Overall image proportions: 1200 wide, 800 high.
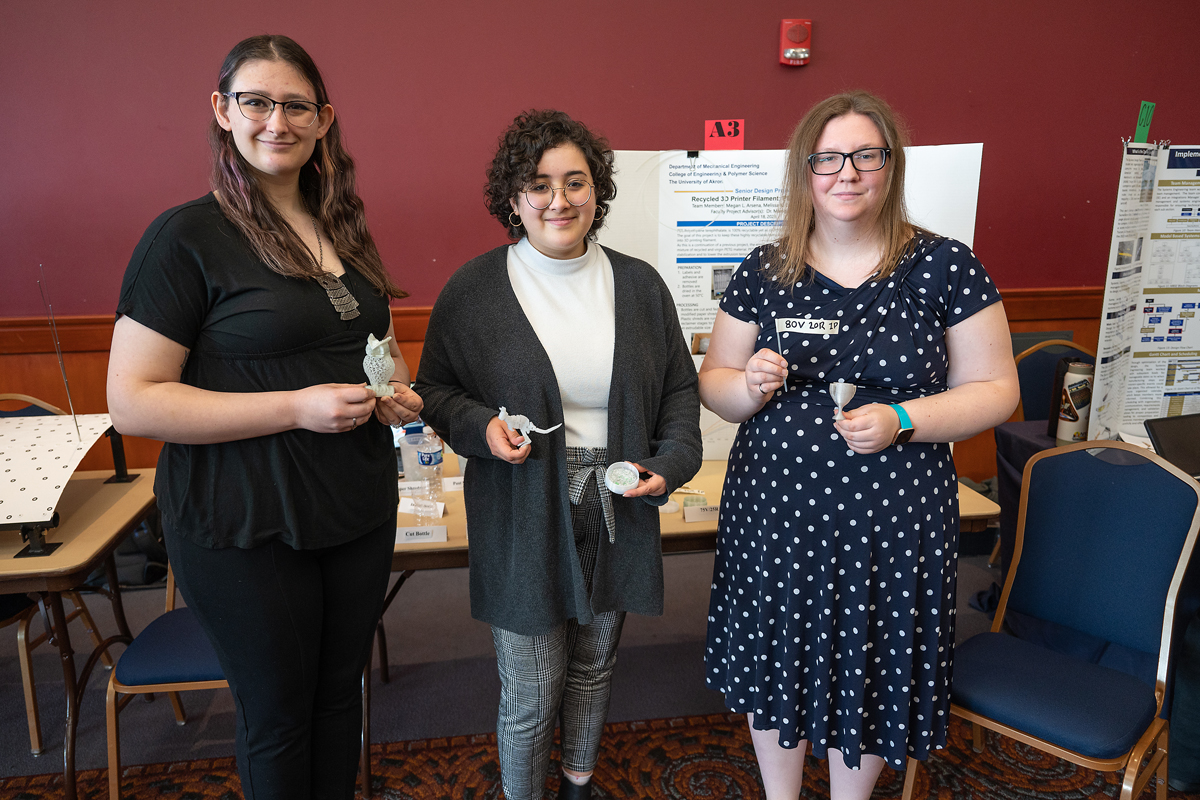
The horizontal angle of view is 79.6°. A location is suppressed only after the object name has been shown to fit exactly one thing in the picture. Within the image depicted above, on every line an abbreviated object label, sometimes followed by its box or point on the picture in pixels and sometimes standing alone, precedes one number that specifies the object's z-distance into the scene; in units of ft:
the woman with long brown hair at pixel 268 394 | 3.69
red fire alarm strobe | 11.37
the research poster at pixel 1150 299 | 8.26
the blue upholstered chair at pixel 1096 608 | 5.22
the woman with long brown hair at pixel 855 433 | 4.64
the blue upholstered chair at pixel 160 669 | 5.82
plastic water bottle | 7.02
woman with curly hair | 4.69
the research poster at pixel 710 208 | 8.01
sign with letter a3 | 7.85
